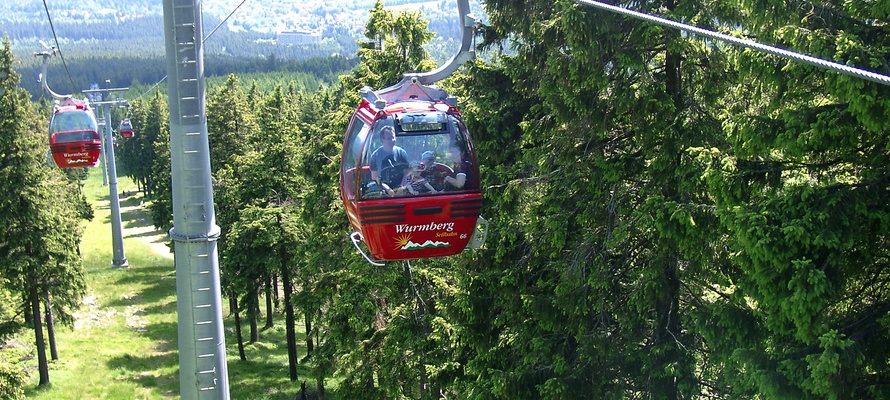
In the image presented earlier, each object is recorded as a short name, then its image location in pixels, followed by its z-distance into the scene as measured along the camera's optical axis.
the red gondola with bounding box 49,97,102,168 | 26.89
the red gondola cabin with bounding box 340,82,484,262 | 9.87
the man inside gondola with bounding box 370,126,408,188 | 10.11
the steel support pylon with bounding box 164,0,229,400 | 8.25
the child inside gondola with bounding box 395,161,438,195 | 10.07
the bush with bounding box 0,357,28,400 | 19.94
